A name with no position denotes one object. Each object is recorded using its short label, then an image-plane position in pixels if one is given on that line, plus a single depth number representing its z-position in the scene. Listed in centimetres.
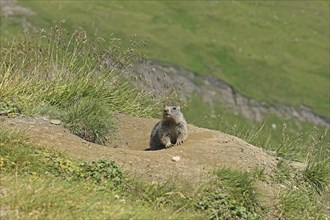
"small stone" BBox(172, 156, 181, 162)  1889
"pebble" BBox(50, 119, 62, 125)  2022
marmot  2212
